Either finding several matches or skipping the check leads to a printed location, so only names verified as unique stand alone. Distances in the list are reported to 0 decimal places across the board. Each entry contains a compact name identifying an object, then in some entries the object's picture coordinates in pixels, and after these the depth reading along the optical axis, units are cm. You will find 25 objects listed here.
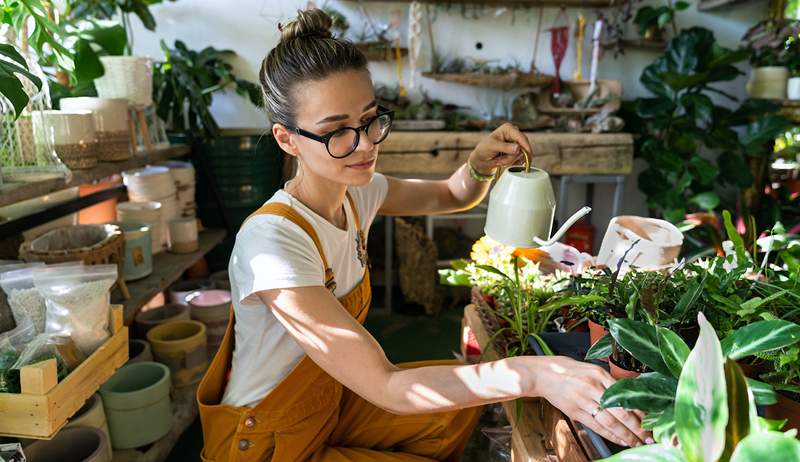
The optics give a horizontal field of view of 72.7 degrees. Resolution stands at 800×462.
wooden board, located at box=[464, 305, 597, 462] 78
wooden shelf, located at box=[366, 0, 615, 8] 339
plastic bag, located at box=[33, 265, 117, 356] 126
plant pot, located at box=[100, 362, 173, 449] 167
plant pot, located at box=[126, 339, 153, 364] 192
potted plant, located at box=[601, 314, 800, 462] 48
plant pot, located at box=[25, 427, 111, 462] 148
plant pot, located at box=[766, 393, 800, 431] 70
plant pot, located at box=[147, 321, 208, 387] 201
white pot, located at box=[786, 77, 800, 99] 317
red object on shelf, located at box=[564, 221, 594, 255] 320
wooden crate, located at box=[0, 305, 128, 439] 111
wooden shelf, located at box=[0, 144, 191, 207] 148
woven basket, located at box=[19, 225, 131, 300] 167
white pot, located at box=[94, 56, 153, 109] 219
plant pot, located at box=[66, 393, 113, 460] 155
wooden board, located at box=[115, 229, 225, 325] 196
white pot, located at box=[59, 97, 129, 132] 197
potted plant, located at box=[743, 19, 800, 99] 319
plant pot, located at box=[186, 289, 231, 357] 234
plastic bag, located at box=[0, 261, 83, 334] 130
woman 90
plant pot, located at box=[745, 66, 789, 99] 324
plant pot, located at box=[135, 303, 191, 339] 218
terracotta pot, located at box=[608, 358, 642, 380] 75
